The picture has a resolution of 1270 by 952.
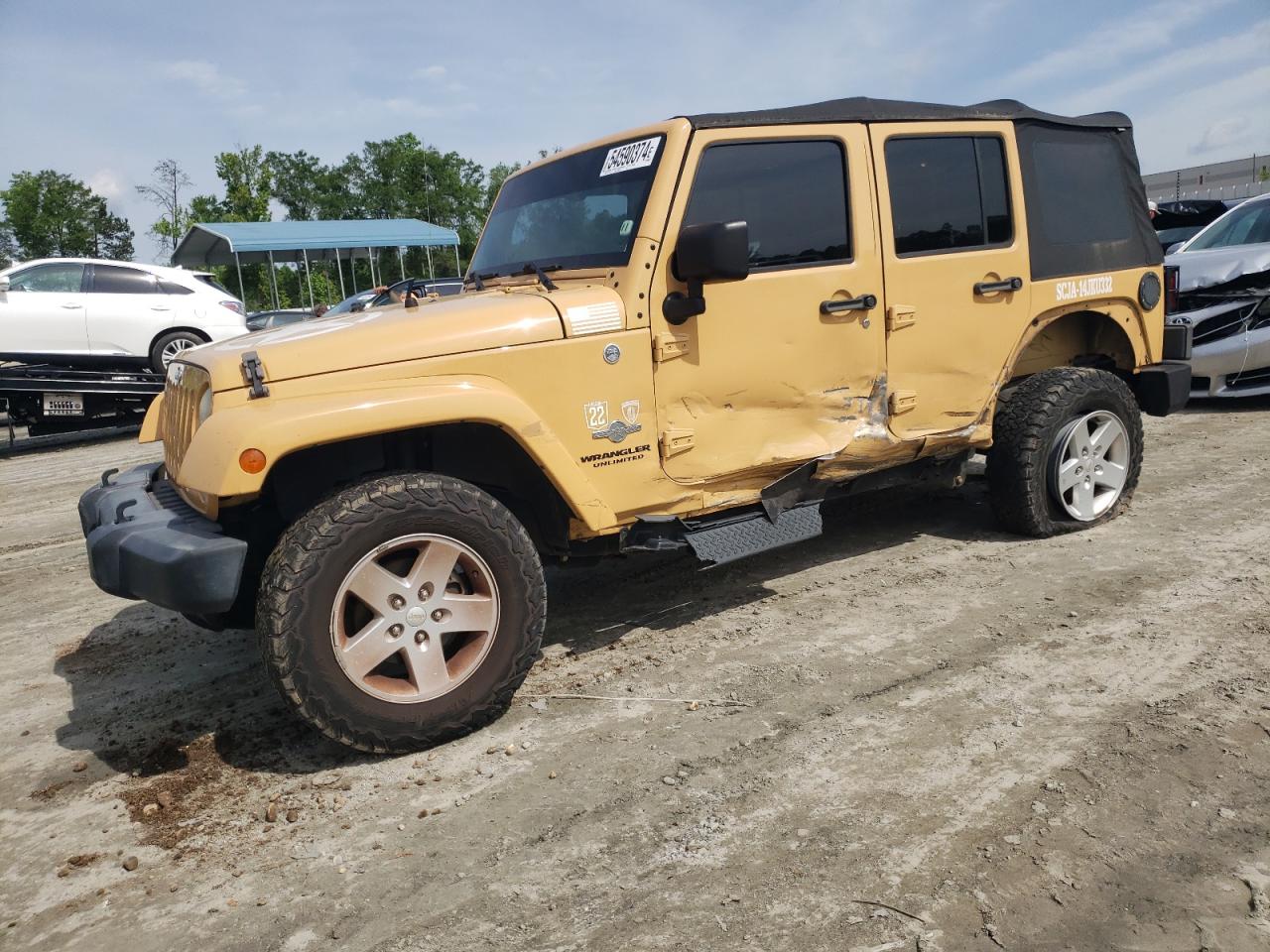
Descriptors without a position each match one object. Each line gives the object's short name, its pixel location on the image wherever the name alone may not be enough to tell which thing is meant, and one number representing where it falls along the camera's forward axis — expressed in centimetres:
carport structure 3108
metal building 3581
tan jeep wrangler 294
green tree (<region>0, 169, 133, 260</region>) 5309
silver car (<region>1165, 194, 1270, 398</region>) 789
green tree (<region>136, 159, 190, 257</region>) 5128
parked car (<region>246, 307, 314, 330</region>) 1881
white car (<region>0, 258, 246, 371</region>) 1120
